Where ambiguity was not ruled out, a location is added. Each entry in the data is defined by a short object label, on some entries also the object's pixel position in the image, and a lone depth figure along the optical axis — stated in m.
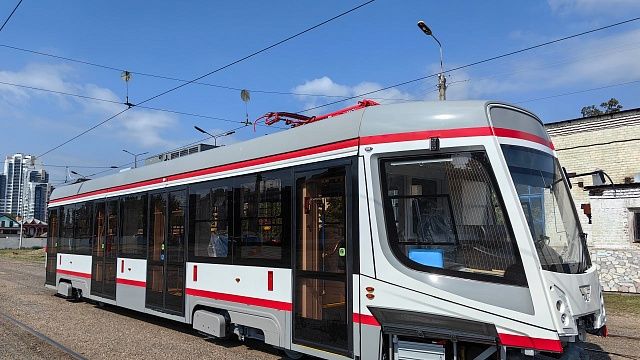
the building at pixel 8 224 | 91.10
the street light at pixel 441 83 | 17.03
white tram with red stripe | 4.76
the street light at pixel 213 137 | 17.80
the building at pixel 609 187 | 15.54
